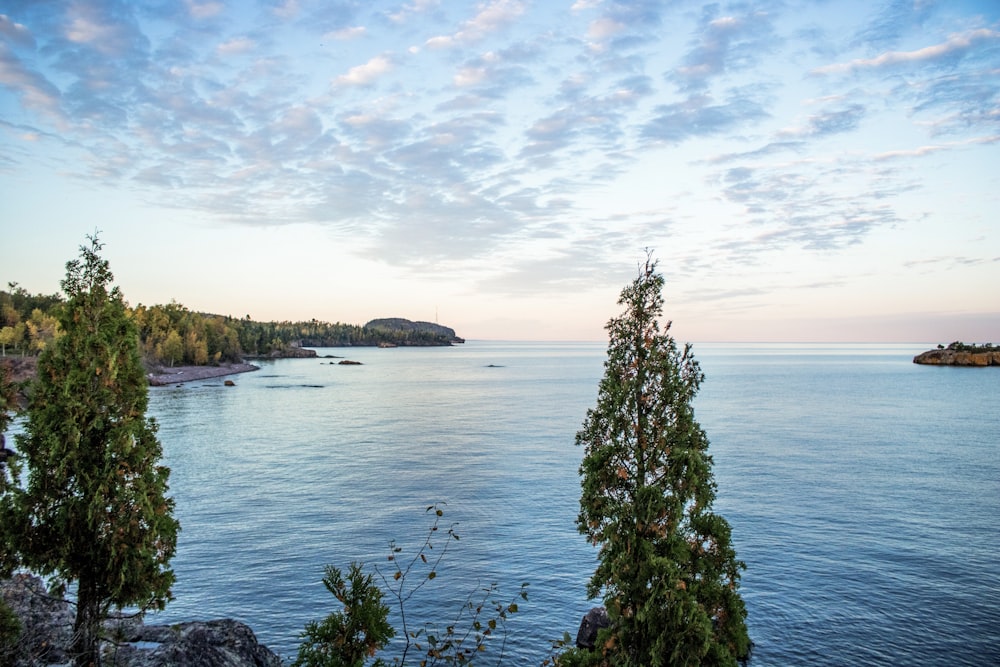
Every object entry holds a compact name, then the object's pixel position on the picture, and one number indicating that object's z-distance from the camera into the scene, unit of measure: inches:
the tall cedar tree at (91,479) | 489.4
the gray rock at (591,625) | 793.6
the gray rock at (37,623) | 567.1
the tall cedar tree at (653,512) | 492.1
